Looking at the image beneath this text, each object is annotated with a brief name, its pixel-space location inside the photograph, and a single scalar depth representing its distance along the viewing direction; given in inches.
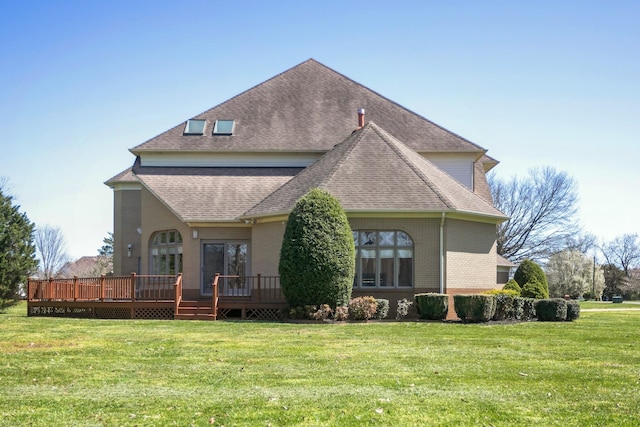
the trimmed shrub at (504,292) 954.6
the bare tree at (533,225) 2342.5
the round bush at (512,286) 1039.7
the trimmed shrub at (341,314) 881.5
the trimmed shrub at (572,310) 948.6
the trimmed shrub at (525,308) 906.1
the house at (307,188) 987.3
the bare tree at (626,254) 4042.8
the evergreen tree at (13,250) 1144.8
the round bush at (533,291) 1044.5
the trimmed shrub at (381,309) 901.2
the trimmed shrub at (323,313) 877.2
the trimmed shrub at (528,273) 1238.9
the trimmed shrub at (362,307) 877.2
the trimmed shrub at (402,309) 926.4
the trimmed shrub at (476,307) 868.0
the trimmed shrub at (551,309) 922.7
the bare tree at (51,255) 3725.4
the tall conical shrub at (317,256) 882.8
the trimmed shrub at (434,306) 903.1
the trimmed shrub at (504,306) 892.0
